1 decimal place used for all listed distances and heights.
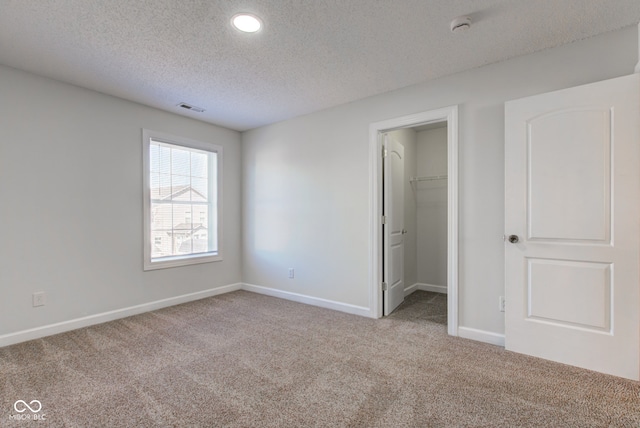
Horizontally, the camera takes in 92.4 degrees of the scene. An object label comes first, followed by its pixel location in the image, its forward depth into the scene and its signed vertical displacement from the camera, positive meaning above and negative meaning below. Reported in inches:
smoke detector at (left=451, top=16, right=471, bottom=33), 82.3 +51.6
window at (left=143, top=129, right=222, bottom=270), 149.3 +7.1
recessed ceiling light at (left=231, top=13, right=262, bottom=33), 80.5 +51.8
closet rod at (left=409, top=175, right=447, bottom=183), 175.5 +20.4
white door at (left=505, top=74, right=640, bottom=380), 82.8 -3.9
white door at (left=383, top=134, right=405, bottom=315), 139.0 -5.4
